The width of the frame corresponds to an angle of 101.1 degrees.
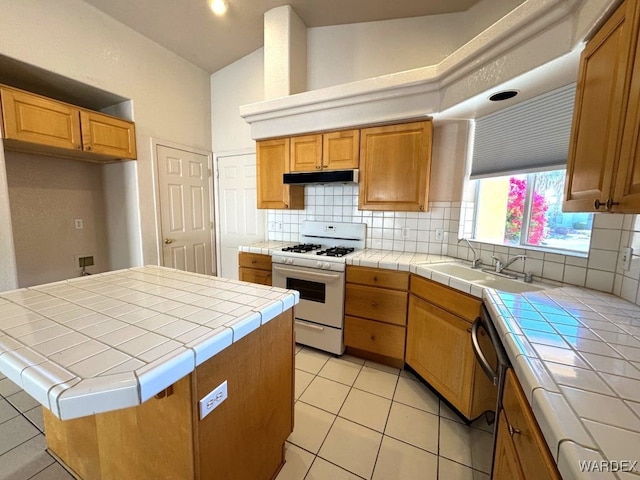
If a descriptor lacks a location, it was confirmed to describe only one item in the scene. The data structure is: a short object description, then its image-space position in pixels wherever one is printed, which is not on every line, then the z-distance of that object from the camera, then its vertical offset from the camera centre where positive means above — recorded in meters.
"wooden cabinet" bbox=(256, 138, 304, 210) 2.65 +0.35
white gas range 2.22 -0.66
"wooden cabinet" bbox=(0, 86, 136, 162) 2.01 +0.67
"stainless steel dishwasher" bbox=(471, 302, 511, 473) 0.96 -0.58
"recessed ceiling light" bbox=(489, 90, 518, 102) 1.63 +0.76
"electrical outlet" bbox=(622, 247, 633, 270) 1.25 -0.19
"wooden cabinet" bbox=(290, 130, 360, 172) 2.35 +0.55
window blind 1.56 +0.53
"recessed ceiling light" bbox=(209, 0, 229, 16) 2.40 +1.88
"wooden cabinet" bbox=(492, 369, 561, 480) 0.59 -0.61
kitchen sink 1.62 -0.44
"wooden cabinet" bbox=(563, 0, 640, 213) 0.87 +0.36
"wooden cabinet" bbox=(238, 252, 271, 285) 2.59 -0.58
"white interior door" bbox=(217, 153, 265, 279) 3.44 -0.01
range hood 2.28 +0.31
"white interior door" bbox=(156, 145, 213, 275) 3.14 -0.02
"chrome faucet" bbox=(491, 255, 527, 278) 1.68 -0.32
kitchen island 0.63 -0.41
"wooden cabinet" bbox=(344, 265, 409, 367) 2.06 -0.81
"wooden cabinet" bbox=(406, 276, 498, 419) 1.54 -0.88
